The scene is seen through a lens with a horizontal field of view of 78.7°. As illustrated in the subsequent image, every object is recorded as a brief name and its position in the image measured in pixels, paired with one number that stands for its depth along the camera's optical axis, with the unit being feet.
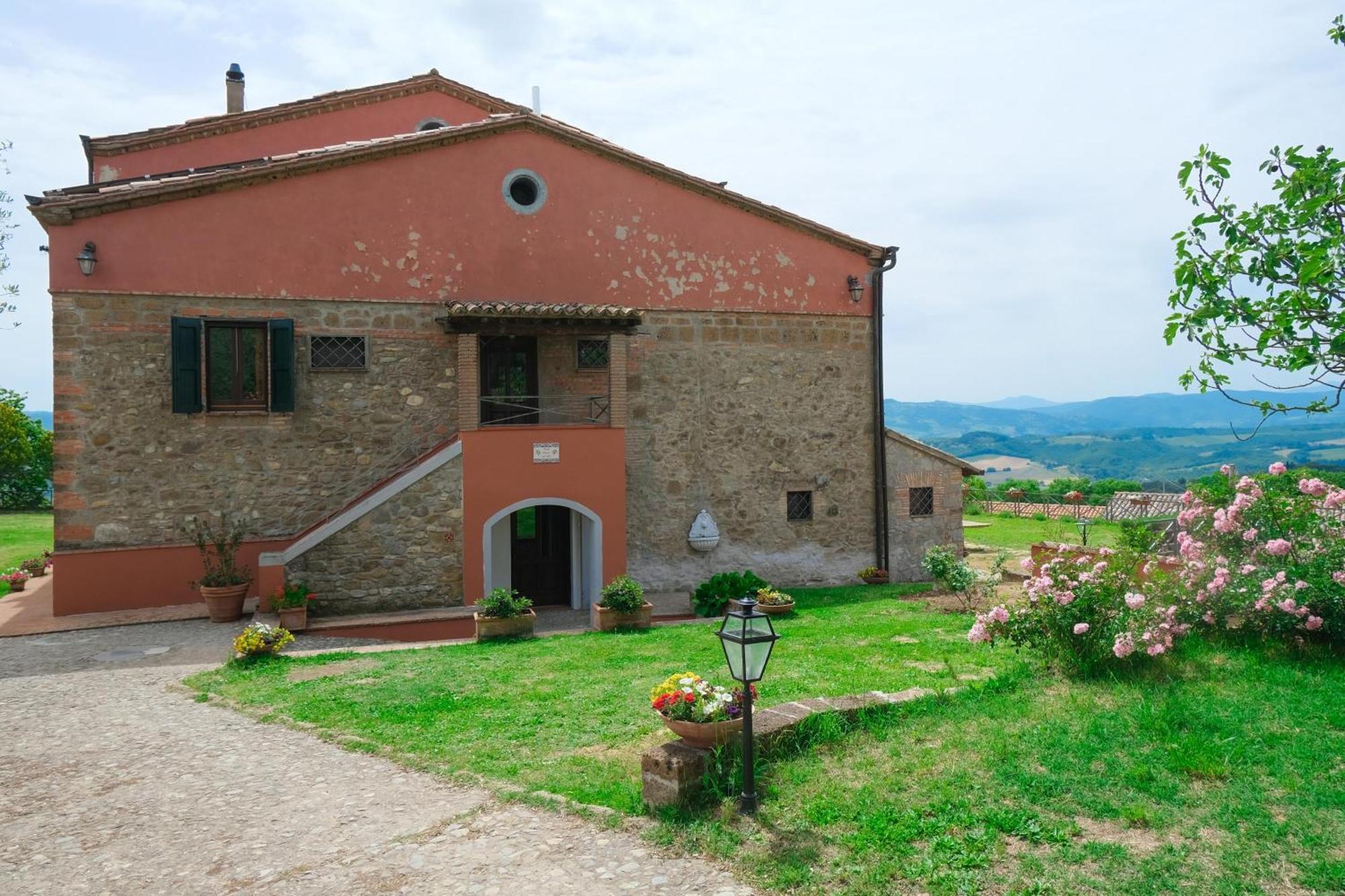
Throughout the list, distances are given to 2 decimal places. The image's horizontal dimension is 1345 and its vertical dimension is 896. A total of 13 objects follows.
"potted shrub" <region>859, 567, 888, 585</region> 53.72
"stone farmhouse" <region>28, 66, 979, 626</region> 40.24
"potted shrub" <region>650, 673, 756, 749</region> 18.19
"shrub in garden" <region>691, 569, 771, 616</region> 44.24
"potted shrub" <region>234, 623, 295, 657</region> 31.60
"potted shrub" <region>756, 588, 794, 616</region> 42.14
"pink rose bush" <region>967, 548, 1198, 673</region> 23.59
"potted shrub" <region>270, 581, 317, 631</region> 37.65
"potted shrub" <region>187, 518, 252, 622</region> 39.19
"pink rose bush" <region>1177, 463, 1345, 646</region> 23.48
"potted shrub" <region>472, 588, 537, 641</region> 36.96
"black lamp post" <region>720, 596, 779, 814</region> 16.87
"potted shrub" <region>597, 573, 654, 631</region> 39.37
